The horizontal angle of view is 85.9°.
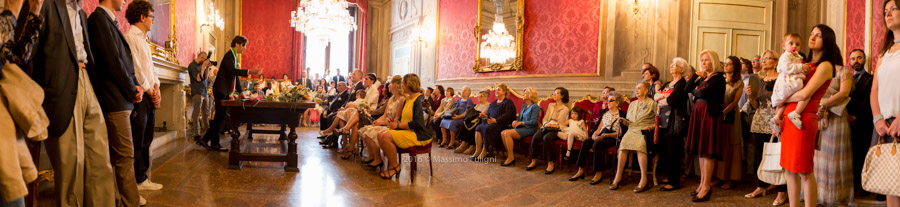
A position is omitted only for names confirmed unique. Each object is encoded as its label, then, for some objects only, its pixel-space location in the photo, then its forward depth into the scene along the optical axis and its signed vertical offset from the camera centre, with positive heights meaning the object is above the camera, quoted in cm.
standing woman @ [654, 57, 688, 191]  387 -14
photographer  626 +7
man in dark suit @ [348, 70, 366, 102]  650 +14
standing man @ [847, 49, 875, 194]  360 -10
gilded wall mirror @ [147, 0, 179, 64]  588 +75
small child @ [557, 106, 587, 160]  495 -32
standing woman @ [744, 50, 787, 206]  383 -7
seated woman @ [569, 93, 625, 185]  442 -36
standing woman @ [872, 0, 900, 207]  218 +10
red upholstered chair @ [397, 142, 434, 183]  417 -49
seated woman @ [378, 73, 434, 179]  422 -30
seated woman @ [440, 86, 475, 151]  681 -34
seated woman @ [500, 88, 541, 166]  554 -30
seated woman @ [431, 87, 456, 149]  750 -23
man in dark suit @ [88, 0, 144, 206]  247 +0
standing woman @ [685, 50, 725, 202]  359 -12
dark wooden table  451 -24
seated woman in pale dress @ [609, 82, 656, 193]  408 -21
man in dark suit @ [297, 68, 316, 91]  1216 +33
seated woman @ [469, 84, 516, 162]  584 -30
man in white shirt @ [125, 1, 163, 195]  290 +14
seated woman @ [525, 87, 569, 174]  505 -29
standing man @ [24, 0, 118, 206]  187 -9
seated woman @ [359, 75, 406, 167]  459 -24
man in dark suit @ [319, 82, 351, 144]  688 -9
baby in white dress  261 +16
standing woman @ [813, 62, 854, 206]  260 -22
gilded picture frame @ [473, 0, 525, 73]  786 +87
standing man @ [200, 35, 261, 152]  563 +15
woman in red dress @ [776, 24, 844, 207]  256 -7
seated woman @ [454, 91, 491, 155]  638 -48
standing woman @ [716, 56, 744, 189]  374 -21
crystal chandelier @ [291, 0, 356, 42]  808 +126
